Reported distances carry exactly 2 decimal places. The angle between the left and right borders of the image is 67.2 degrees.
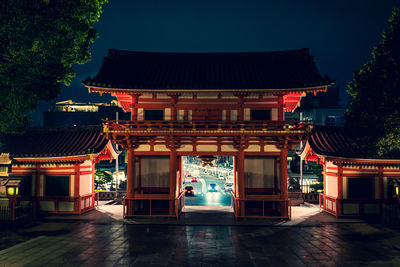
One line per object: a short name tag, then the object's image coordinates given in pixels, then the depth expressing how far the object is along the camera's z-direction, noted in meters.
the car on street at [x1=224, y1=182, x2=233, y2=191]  53.08
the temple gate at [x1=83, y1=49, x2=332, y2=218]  19.55
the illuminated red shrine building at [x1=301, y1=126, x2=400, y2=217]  20.14
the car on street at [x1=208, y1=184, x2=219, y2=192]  50.76
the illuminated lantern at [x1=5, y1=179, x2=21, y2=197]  17.78
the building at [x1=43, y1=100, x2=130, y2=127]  82.62
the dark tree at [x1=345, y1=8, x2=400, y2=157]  19.75
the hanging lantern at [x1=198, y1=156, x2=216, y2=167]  22.25
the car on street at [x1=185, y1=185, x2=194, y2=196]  41.03
